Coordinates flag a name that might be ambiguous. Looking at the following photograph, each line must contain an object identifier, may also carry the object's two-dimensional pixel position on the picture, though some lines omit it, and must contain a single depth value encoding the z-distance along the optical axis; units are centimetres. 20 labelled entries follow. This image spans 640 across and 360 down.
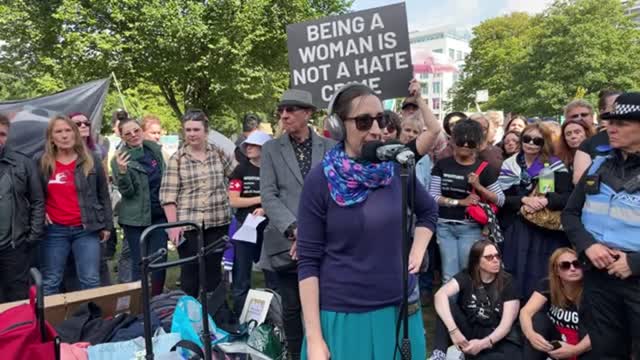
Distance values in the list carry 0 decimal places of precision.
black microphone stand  188
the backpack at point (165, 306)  395
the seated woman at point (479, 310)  387
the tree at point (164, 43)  2105
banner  568
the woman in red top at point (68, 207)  459
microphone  182
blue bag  360
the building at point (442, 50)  11185
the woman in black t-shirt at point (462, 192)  466
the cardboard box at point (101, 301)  394
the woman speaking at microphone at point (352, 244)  206
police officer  282
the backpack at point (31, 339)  257
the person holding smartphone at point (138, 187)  512
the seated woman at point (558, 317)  360
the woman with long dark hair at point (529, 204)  450
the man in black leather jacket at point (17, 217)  434
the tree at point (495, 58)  4289
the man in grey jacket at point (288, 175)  346
